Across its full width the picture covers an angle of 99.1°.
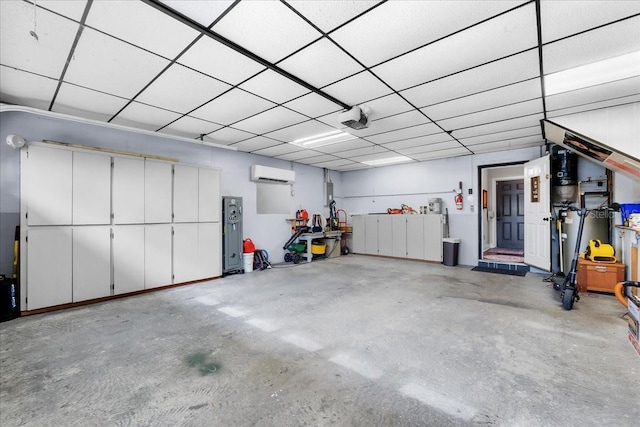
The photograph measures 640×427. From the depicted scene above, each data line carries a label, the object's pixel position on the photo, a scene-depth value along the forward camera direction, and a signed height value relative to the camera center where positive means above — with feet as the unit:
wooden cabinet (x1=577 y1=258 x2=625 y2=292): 13.73 -3.12
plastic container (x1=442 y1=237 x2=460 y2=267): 22.31 -2.94
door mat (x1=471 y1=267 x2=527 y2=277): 18.81 -4.07
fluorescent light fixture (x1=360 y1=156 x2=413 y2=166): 24.09 +5.07
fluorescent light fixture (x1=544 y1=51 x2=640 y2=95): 8.73 +4.89
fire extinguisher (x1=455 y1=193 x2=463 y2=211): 23.03 +1.27
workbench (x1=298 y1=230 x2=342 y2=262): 23.99 -2.00
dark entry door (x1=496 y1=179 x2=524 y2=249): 29.04 +0.10
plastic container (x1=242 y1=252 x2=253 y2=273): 19.93 -3.33
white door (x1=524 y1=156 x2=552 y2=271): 17.16 +0.12
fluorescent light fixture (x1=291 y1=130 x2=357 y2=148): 17.03 +5.08
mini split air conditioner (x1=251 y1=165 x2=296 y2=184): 21.31 +3.38
